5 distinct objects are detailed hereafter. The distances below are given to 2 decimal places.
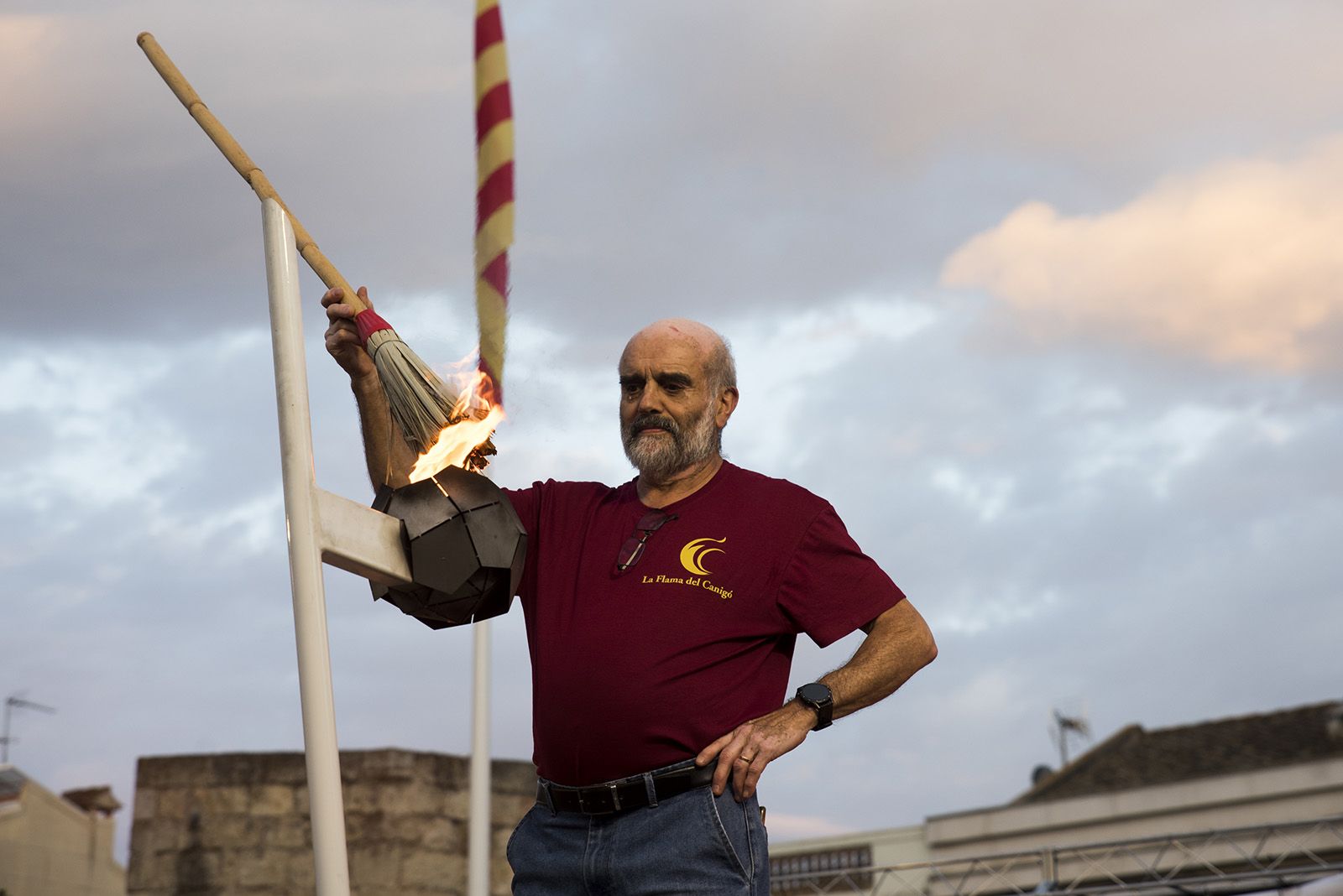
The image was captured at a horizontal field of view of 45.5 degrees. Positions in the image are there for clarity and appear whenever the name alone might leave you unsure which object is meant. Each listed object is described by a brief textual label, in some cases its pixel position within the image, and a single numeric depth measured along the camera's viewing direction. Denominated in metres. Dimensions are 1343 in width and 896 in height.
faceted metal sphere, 3.21
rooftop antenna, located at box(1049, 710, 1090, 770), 36.44
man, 3.17
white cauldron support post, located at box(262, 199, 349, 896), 2.83
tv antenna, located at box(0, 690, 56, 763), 19.03
